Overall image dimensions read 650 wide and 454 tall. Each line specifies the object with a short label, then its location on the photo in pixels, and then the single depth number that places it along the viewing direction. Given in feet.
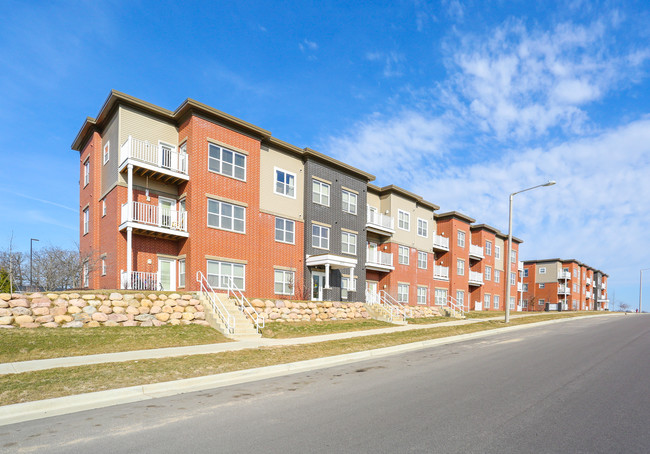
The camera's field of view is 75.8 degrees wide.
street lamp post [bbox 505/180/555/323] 80.40
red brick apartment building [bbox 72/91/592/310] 66.13
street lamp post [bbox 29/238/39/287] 68.56
